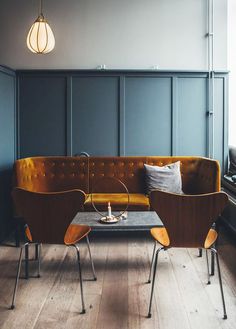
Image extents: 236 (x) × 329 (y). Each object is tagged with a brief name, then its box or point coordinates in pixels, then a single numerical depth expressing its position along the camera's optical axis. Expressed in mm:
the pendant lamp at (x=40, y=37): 4230
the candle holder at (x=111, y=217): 2900
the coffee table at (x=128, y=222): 2797
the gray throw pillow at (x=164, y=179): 4258
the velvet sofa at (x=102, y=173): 4469
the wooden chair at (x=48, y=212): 2406
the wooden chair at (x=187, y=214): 2289
